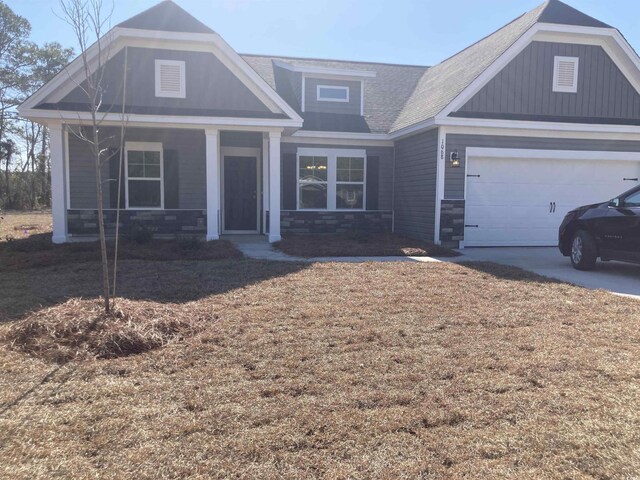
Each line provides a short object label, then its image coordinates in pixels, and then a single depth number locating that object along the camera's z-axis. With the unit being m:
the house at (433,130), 11.31
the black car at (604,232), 7.85
